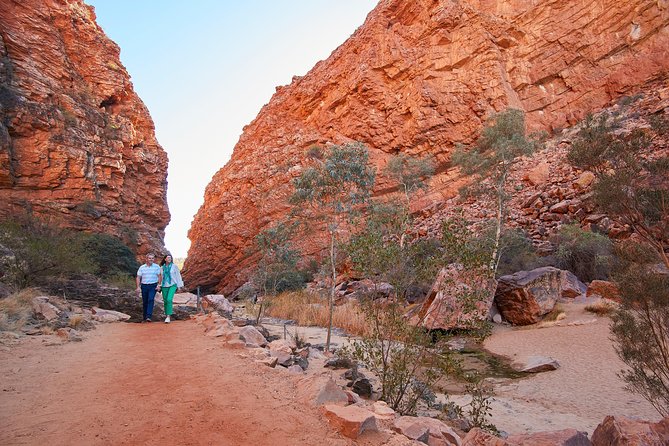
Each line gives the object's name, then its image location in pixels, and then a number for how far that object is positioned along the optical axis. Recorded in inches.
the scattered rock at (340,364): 253.3
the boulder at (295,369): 192.5
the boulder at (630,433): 127.0
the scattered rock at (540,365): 322.0
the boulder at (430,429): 122.3
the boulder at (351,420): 113.0
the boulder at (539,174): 956.6
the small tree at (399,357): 183.6
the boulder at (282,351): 219.0
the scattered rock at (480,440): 119.4
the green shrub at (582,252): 603.2
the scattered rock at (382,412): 133.3
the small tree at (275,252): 527.2
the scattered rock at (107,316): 364.2
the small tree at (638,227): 193.0
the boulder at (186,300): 616.0
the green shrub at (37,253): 439.2
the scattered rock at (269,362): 193.8
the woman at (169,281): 373.7
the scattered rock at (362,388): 205.6
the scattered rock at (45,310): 300.2
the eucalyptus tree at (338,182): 406.3
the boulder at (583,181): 793.2
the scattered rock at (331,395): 137.3
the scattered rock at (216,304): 576.9
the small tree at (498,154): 679.7
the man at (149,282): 360.2
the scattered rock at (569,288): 544.4
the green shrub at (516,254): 668.7
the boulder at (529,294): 507.2
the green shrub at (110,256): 937.2
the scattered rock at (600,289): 478.9
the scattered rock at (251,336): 254.8
